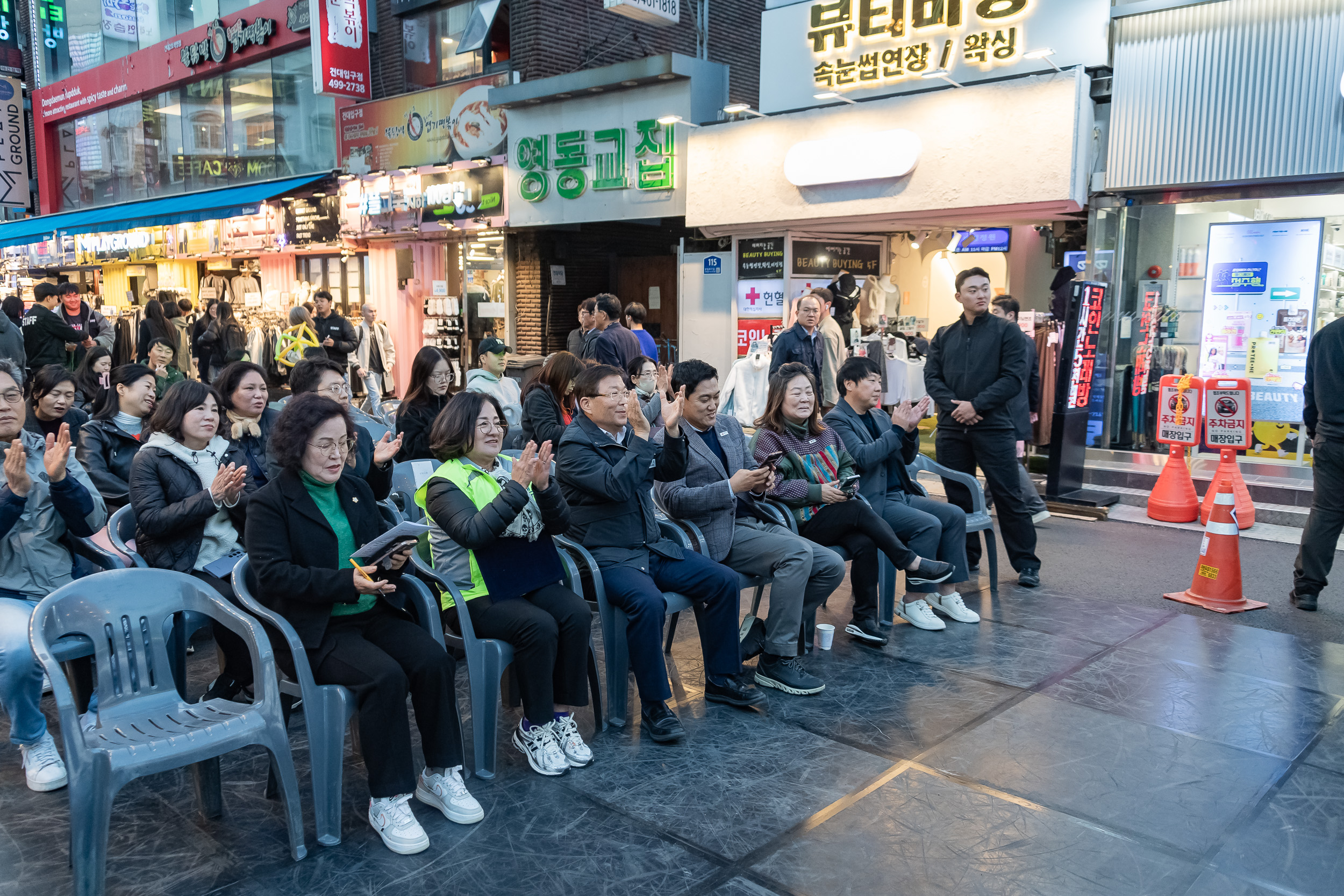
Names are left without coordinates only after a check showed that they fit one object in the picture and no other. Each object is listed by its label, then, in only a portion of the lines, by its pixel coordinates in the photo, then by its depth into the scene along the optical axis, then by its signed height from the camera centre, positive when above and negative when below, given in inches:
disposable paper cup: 198.1 -68.0
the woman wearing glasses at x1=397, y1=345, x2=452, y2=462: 220.7 -24.6
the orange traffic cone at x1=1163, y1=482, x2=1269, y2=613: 221.8 -60.7
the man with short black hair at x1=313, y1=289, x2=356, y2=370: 461.1 -14.8
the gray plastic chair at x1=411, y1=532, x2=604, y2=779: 141.6 -55.3
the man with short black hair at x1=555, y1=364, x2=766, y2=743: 156.4 -40.6
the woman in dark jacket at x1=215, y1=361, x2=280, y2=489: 177.3 -20.2
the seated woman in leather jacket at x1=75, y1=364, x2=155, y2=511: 186.9 -26.3
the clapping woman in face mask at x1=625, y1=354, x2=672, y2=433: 259.0 -23.5
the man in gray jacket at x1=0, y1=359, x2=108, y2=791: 134.0 -36.6
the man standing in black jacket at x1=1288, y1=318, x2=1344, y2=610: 215.2 -38.0
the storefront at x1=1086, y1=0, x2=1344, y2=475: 321.7 +28.7
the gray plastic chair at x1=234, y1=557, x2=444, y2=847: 123.1 -53.8
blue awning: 626.5 +57.4
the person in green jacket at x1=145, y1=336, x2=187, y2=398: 359.3 -26.4
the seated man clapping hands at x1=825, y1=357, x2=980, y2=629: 205.9 -39.9
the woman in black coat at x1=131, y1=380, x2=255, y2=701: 154.1 -30.9
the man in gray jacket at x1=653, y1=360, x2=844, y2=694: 176.2 -44.8
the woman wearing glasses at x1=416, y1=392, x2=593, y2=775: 142.3 -40.1
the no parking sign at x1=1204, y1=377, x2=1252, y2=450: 270.1 -33.5
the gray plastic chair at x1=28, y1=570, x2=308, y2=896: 106.9 -50.1
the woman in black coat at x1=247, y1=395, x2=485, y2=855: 124.6 -43.2
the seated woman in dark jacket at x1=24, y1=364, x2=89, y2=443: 214.1 -21.8
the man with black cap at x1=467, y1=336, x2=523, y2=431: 266.1 -24.1
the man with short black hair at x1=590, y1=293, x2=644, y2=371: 340.8 -15.3
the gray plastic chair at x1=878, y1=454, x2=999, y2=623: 229.5 -49.1
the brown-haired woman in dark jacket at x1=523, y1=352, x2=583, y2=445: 227.0 -23.6
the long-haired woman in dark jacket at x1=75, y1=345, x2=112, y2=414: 292.8 -24.0
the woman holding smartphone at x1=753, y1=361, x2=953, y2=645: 193.2 -36.9
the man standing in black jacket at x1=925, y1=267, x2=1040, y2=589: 235.0 -26.0
